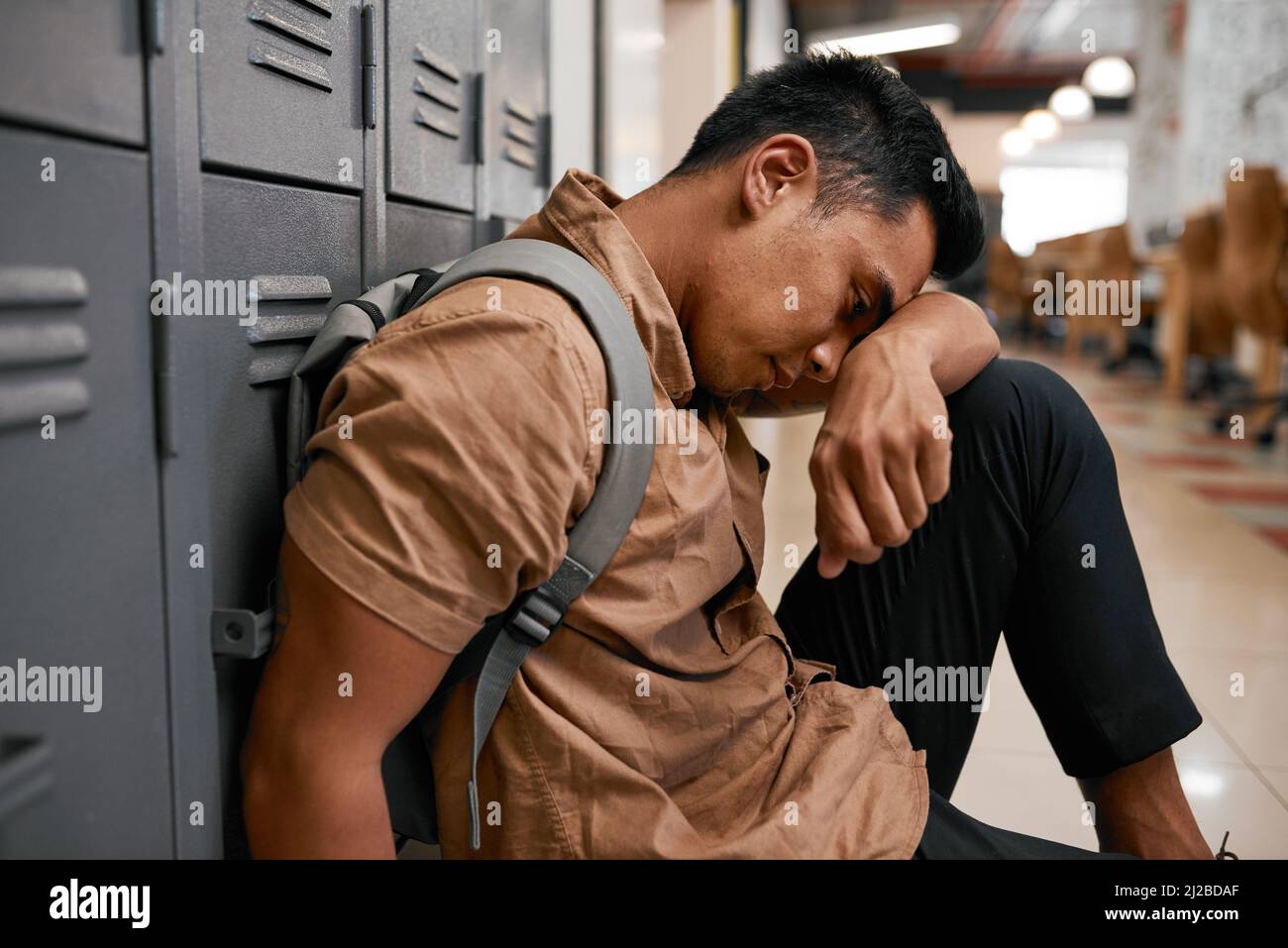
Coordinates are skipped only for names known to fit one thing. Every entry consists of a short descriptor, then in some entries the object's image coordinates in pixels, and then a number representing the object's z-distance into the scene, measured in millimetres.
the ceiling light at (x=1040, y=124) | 13023
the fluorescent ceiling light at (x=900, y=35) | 9555
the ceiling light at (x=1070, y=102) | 11320
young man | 673
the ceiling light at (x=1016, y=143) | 14336
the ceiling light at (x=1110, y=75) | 9648
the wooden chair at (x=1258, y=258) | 4367
